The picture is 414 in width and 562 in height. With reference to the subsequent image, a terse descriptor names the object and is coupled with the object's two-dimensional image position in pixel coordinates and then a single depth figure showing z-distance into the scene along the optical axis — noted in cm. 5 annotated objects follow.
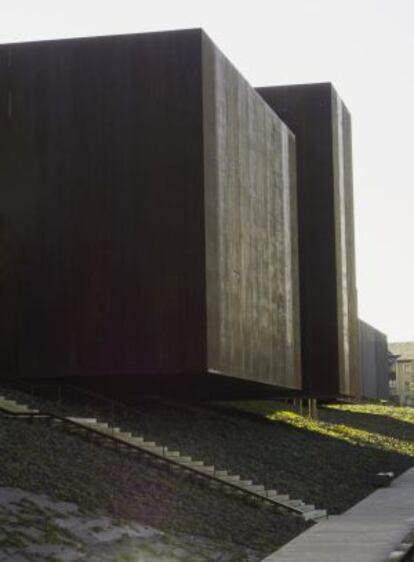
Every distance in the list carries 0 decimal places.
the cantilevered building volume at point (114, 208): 3869
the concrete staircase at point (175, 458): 2912
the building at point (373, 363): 11400
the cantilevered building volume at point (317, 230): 5675
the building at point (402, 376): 19162
